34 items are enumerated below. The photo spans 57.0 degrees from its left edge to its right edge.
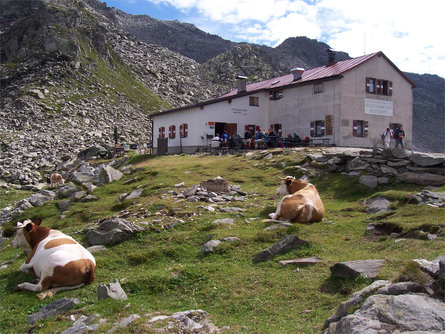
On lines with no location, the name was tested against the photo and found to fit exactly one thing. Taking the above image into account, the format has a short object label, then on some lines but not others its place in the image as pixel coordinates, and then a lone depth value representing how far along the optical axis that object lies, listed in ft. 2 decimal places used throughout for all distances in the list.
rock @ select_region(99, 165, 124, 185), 85.66
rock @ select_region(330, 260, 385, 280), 24.03
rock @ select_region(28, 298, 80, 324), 25.20
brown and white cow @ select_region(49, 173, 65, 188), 111.21
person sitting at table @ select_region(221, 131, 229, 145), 116.18
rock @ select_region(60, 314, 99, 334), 21.74
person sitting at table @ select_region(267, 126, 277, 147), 109.70
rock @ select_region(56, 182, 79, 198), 76.98
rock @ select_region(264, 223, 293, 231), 38.09
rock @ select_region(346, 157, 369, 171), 60.83
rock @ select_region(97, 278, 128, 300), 25.95
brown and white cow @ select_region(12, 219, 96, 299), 29.45
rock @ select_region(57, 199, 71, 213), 65.67
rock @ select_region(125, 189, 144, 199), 63.13
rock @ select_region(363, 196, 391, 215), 44.09
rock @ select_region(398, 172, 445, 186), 51.93
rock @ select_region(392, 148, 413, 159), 57.37
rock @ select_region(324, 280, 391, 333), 18.51
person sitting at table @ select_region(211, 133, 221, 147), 112.98
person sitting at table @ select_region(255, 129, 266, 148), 107.14
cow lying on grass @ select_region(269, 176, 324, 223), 40.47
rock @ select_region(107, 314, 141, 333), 21.17
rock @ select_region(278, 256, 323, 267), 28.94
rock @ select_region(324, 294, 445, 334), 15.64
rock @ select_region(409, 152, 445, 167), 53.65
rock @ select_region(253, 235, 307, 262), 31.07
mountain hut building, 114.52
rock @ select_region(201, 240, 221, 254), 33.86
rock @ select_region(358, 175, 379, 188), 55.49
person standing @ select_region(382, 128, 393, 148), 105.06
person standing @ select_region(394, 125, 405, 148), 89.46
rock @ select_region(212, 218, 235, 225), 40.87
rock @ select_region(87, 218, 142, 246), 38.63
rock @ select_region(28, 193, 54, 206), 76.14
